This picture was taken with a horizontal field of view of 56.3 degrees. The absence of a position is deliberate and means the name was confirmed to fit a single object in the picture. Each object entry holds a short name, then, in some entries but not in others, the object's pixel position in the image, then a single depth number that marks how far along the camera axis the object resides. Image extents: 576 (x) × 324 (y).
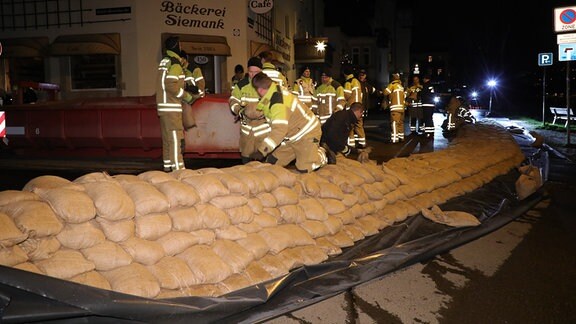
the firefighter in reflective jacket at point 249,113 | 6.26
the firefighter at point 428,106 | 15.12
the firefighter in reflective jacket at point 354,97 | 11.74
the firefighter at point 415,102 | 15.91
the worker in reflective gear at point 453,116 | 16.56
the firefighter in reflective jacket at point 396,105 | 13.27
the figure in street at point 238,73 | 9.33
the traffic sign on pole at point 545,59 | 18.12
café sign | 17.78
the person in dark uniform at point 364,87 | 12.88
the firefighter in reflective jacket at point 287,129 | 5.17
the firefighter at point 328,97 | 11.45
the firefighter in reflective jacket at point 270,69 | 6.57
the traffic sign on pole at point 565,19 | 13.32
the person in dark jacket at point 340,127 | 7.21
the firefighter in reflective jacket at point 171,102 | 7.16
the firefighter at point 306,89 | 11.39
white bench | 19.13
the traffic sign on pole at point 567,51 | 13.54
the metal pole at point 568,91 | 13.32
